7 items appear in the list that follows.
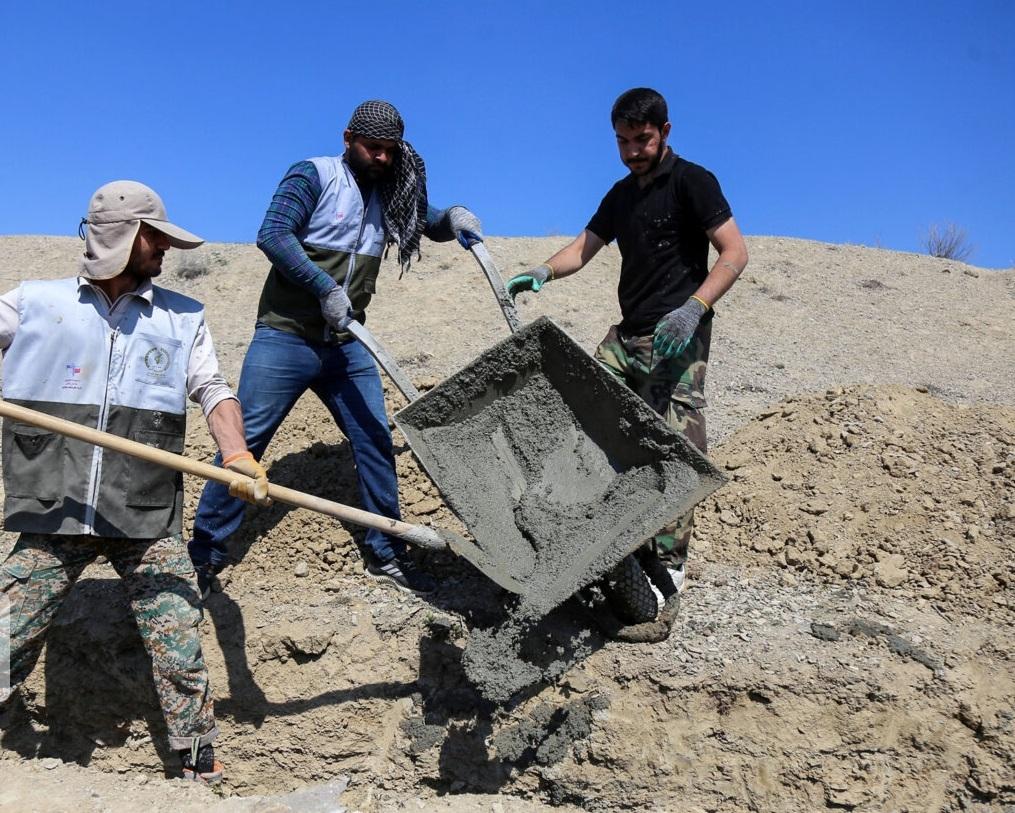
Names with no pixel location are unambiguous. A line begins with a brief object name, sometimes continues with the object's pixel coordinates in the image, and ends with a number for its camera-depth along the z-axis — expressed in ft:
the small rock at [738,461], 15.65
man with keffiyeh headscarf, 11.32
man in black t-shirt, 11.14
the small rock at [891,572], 12.89
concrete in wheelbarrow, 10.53
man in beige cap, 8.94
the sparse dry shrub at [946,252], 51.83
